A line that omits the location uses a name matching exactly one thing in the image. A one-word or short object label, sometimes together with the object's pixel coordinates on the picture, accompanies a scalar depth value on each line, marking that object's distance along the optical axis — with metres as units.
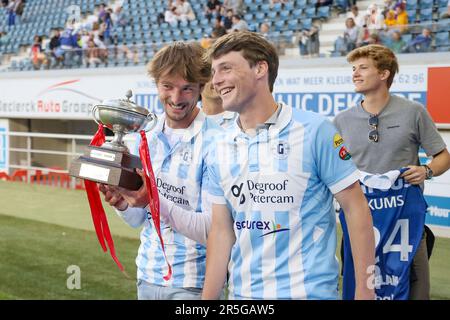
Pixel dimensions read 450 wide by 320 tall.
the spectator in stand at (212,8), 13.47
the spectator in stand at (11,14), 19.31
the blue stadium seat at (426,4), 9.54
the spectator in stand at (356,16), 10.19
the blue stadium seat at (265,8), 12.55
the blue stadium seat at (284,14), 11.92
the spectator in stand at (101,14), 15.75
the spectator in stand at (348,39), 9.62
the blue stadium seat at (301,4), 12.05
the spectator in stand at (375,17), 9.80
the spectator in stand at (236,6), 12.94
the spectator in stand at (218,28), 12.10
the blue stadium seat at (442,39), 8.55
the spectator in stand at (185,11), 14.20
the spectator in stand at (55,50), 14.95
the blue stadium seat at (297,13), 11.83
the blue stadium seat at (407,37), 8.91
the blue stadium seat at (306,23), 11.41
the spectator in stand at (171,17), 14.28
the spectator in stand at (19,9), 19.19
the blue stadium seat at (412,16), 9.61
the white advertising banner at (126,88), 9.02
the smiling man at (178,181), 2.48
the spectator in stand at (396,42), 8.93
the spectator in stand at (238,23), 11.97
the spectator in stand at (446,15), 8.80
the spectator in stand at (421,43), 8.71
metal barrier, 13.52
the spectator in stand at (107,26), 15.13
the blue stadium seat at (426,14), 9.33
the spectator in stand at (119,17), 15.41
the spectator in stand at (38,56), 15.56
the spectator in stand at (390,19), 9.69
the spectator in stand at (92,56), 13.99
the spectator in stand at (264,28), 11.37
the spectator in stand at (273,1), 12.38
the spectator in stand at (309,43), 10.11
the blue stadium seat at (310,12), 11.72
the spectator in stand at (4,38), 18.61
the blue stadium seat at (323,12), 11.52
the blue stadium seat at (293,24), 11.50
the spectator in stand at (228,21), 12.47
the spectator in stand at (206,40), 11.47
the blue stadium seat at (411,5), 9.77
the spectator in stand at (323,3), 11.73
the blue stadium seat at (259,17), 12.35
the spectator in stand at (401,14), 9.68
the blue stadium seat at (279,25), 11.68
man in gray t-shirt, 3.31
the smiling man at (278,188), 2.09
